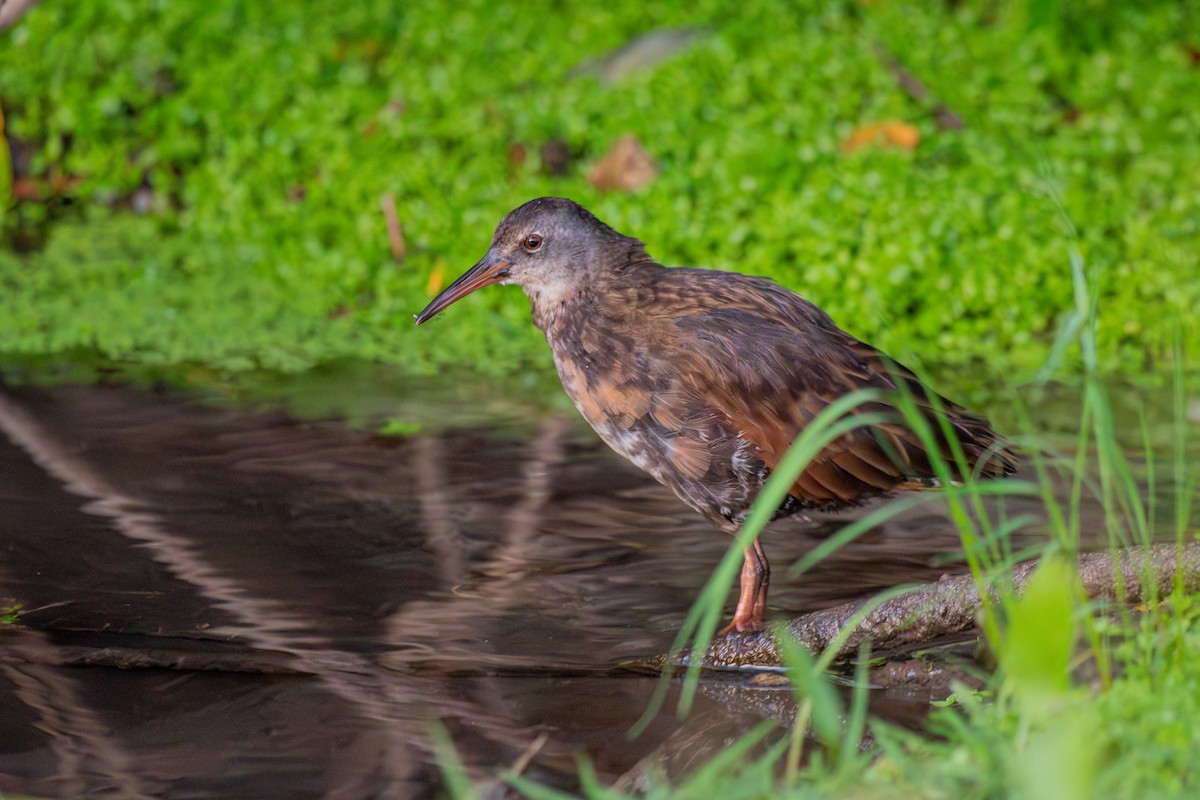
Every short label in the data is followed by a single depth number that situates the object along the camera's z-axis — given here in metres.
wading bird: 8.43
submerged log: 7.61
